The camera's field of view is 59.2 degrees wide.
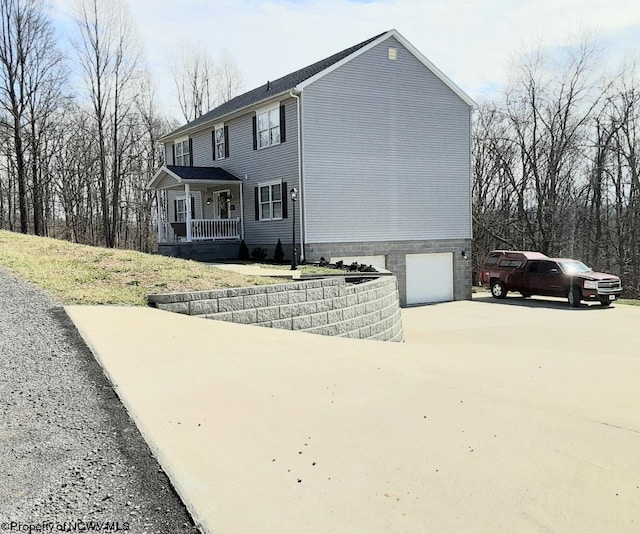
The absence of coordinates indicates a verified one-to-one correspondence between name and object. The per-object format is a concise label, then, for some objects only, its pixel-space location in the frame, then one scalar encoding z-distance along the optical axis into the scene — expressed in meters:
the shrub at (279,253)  19.69
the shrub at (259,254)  20.77
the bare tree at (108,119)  32.06
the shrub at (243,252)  21.52
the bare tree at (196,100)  40.62
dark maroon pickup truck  19.88
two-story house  19.28
